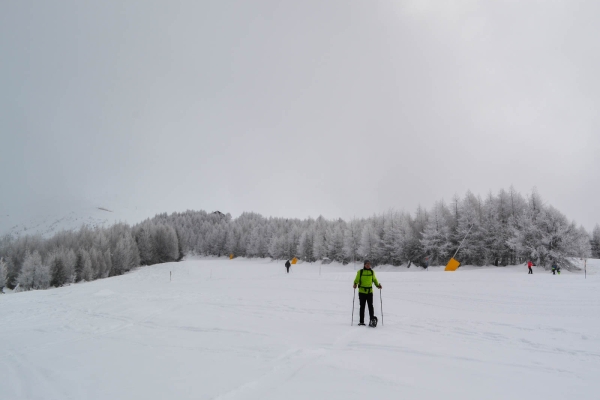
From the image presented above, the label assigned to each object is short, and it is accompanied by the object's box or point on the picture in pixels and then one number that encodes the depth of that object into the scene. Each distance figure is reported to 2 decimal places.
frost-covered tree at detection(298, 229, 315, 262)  78.25
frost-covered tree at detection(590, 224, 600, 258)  67.62
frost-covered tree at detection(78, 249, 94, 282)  49.38
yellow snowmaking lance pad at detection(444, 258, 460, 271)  36.28
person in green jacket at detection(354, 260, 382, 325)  10.01
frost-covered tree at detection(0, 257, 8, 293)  41.50
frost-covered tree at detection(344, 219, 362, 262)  66.31
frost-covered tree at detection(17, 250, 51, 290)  42.97
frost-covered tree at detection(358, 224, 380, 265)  60.88
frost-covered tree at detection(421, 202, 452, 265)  49.25
